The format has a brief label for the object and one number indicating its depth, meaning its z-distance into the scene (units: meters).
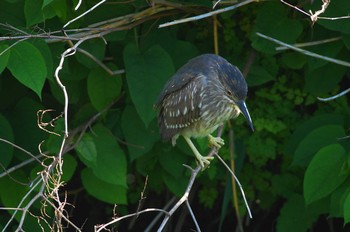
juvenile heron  7.52
